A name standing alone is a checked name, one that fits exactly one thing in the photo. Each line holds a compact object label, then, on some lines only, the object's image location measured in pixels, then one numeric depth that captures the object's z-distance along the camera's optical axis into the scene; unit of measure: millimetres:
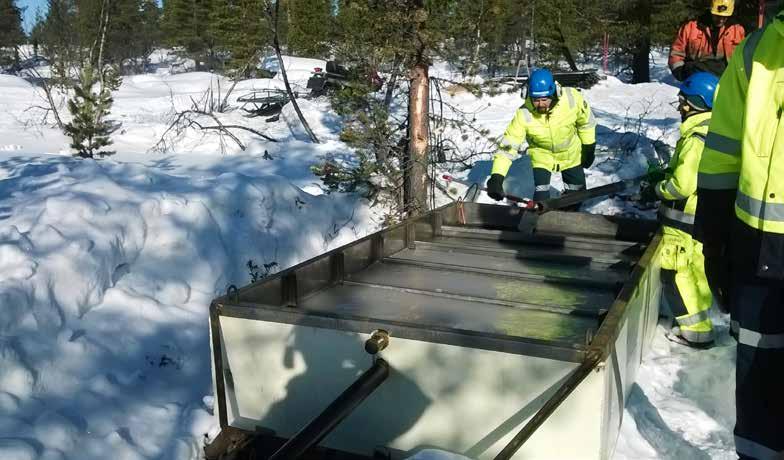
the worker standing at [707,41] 6477
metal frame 2355
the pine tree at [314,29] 6869
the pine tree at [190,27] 43062
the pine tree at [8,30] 35031
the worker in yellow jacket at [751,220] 2008
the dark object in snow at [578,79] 17641
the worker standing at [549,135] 5949
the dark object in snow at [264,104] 17266
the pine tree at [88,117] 9836
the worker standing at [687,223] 4312
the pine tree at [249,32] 9547
